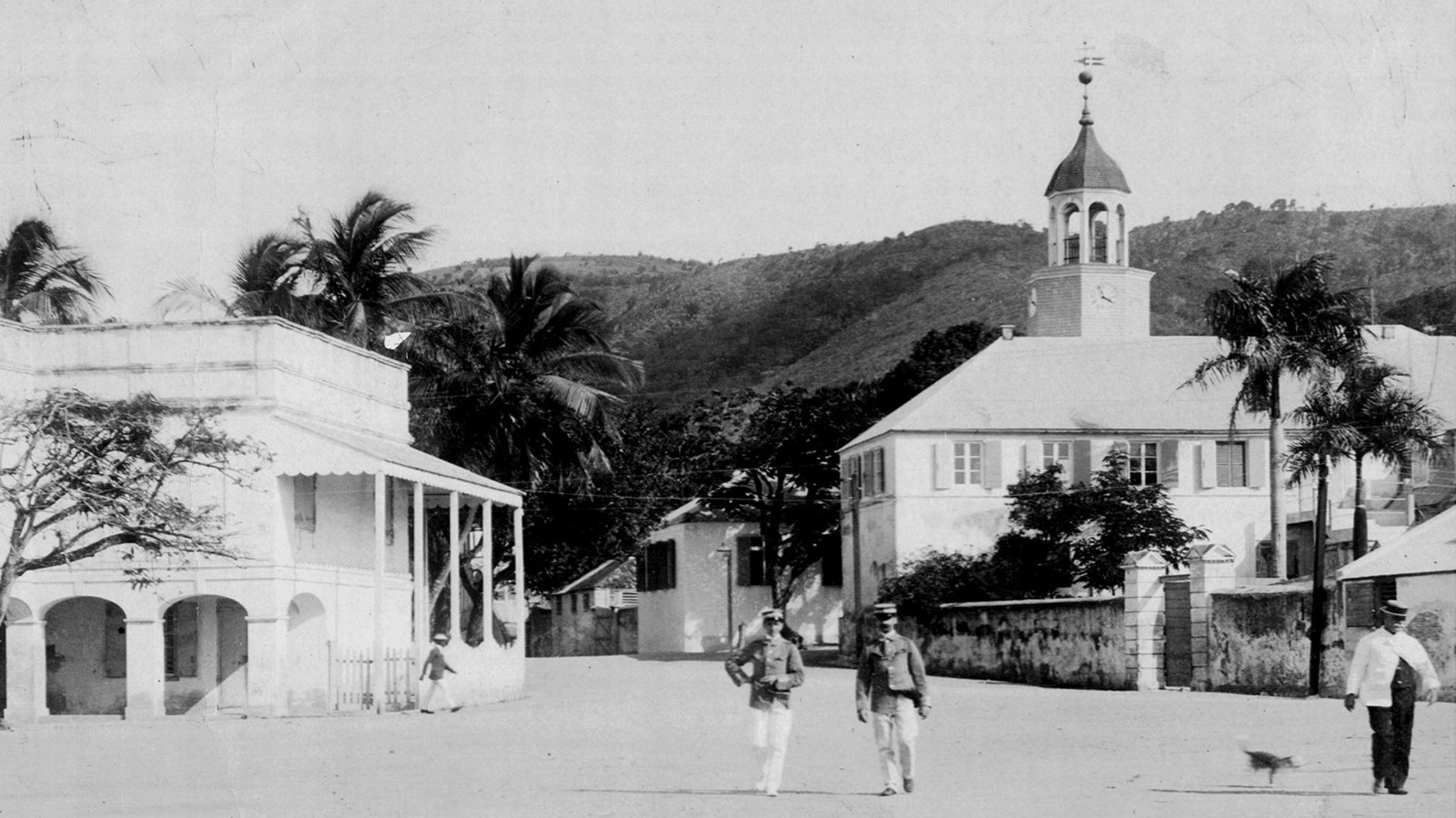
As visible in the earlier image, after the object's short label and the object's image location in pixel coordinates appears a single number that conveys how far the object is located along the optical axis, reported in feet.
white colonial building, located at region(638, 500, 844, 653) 201.98
